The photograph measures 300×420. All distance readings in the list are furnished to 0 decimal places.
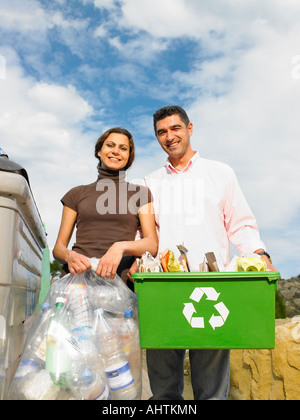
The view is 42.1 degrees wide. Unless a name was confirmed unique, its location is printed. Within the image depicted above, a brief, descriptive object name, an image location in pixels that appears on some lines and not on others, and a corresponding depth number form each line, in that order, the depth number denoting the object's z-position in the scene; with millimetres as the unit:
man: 2305
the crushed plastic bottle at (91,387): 1761
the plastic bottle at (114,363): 1854
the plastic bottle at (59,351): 1778
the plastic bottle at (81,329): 1834
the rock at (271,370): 4465
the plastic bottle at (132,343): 2037
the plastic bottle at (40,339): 1869
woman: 2322
